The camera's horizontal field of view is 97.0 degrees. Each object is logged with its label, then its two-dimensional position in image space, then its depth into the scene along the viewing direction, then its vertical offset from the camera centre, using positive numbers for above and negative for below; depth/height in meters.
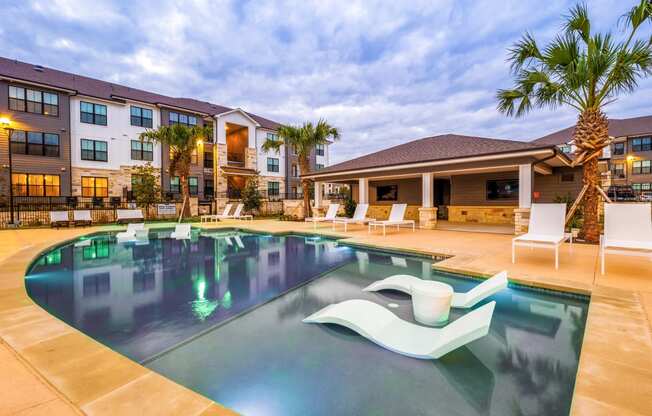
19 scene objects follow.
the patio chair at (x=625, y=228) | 5.43 -0.54
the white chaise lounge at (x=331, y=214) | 13.50 -0.56
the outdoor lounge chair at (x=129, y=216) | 16.91 -0.76
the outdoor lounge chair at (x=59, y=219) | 14.54 -0.79
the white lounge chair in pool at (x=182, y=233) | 12.02 -1.26
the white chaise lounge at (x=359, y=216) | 12.90 -0.62
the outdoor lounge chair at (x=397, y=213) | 12.03 -0.45
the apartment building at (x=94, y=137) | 18.28 +4.78
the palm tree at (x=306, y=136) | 17.36 +4.08
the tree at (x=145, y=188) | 18.67 +0.98
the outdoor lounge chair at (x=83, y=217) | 15.55 -0.75
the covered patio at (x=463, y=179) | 10.72 +1.26
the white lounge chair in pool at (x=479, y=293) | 4.25 -1.34
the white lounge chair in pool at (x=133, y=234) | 11.43 -1.31
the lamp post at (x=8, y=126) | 13.53 +3.85
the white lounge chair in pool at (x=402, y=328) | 2.86 -1.53
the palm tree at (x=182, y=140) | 18.44 +4.05
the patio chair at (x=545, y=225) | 6.30 -0.56
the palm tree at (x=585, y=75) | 7.52 +3.55
